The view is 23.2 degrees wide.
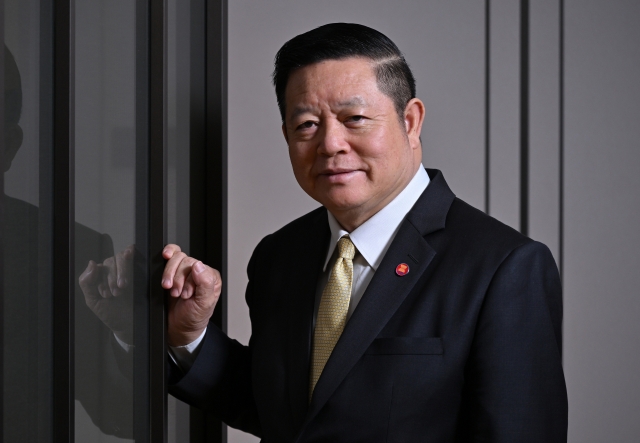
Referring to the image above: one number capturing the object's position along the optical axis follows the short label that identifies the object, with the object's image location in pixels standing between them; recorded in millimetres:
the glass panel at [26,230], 1741
